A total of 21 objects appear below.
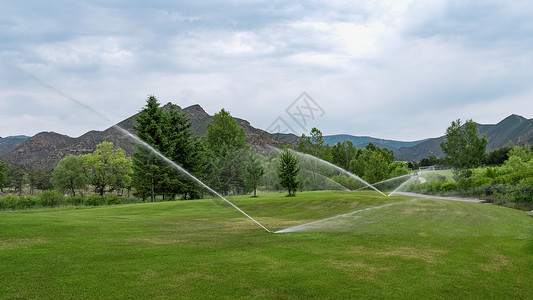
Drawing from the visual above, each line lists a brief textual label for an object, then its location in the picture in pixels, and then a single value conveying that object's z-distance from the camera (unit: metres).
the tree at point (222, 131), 66.19
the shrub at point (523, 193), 26.91
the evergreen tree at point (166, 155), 44.78
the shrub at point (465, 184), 39.34
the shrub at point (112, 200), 36.78
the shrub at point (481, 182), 37.03
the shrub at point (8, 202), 36.07
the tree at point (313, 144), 67.44
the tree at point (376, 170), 52.00
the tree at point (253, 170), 47.28
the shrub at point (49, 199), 39.28
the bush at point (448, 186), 41.91
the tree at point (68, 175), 71.62
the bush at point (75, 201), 41.03
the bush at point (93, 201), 36.62
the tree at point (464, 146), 48.19
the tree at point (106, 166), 67.12
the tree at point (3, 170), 69.00
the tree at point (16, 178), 93.25
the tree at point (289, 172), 37.97
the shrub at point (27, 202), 38.08
